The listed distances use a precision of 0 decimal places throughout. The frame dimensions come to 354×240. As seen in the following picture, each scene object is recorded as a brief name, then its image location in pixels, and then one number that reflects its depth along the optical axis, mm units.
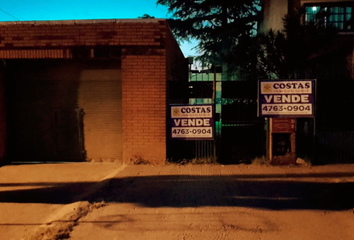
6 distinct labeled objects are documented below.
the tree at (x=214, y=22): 18453
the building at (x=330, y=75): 8305
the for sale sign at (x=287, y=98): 7867
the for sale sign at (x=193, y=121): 8156
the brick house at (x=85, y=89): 8273
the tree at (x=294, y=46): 10375
